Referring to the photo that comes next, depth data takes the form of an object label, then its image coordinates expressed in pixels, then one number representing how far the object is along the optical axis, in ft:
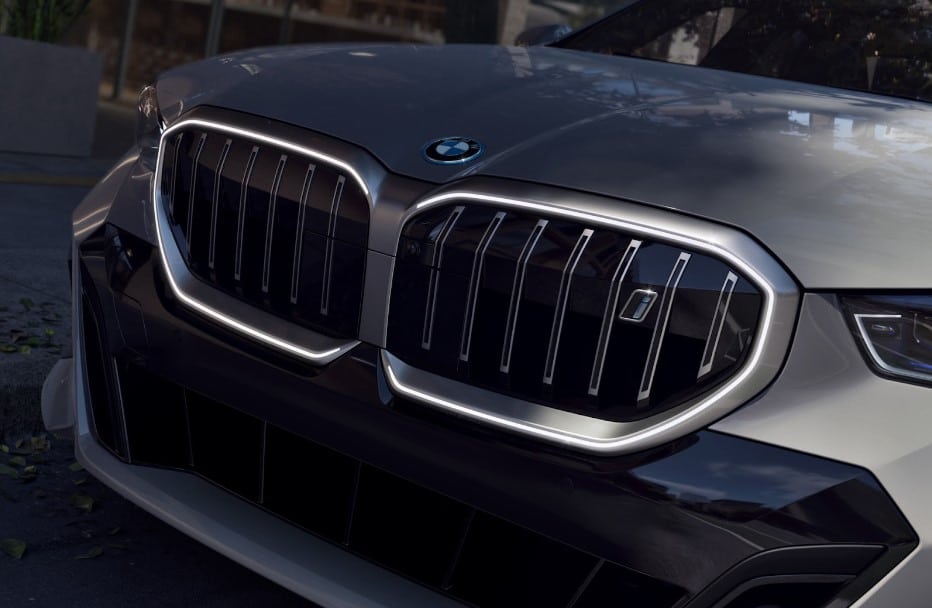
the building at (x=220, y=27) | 43.37
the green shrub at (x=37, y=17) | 28.02
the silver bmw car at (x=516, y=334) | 6.68
